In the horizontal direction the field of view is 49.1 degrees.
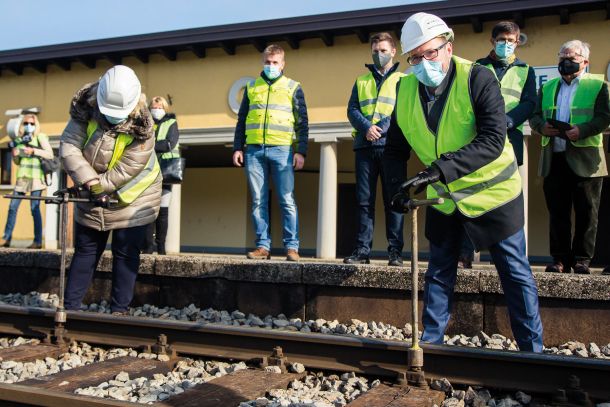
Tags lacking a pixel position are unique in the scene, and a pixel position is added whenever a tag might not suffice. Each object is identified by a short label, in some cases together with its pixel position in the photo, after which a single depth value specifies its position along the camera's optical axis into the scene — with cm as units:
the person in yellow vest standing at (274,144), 707
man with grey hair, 582
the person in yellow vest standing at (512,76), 580
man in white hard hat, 377
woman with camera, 1043
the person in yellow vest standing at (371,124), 648
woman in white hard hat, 509
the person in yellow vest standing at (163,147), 828
